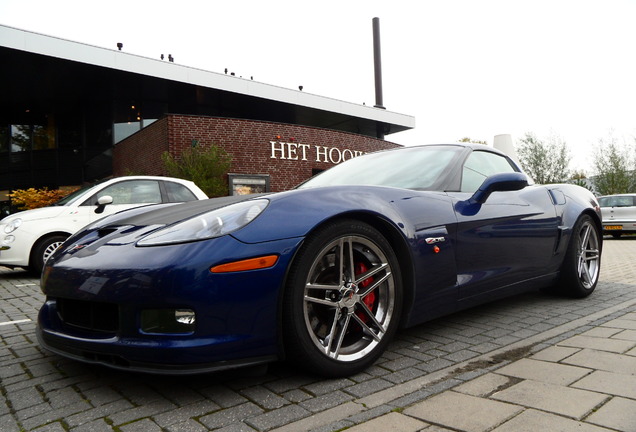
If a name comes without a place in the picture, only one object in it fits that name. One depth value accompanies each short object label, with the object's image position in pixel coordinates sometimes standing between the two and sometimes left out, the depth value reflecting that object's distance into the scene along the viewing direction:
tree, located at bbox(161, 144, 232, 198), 11.84
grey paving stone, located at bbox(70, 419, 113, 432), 1.74
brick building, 13.93
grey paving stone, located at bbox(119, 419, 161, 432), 1.73
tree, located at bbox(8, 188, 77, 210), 14.76
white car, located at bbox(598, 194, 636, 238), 14.18
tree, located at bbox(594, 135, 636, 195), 27.80
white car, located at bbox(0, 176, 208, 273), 6.18
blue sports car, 1.90
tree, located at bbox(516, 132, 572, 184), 30.86
